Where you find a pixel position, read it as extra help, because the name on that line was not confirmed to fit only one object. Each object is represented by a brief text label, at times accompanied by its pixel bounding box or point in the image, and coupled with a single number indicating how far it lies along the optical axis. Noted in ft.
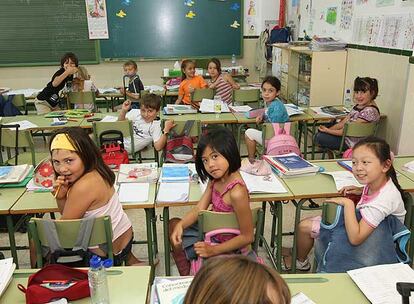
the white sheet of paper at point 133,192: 7.84
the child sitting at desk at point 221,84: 18.28
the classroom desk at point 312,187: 7.93
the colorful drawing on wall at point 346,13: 17.20
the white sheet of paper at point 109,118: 14.29
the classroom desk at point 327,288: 4.70
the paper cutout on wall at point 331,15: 18.83
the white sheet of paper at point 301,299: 4.59
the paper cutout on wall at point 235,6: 25.05
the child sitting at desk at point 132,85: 18.20
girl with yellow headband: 6.72
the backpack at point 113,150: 10.66
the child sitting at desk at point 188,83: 17.99
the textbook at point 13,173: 8.55
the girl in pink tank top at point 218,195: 6.57
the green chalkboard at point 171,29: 24.49
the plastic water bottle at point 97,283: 4.60
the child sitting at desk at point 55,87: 17.47
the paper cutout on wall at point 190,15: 24.82
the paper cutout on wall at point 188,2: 24.58
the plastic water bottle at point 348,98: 17.01
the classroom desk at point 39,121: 13.87
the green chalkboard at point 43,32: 23.80
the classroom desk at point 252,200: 7.77
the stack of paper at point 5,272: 4.95
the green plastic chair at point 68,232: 6.08
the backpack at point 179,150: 11.90
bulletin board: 13.30
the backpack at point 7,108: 16.98
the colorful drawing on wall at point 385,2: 13.98
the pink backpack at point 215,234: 6.61
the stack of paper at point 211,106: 15.29
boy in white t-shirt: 12.97
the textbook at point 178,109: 15.24
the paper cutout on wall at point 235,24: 25.44
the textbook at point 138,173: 8.74
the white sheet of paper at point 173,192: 7.79
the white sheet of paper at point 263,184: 8.04
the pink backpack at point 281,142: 11.99
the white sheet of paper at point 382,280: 4.61
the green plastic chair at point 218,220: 6.44
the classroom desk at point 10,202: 7.61
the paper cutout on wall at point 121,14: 24.35
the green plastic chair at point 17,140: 12.29
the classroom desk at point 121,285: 4.75
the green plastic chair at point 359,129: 12.80
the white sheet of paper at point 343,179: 8.22
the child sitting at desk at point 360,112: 13.08
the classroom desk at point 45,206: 7.55
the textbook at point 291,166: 8.76
